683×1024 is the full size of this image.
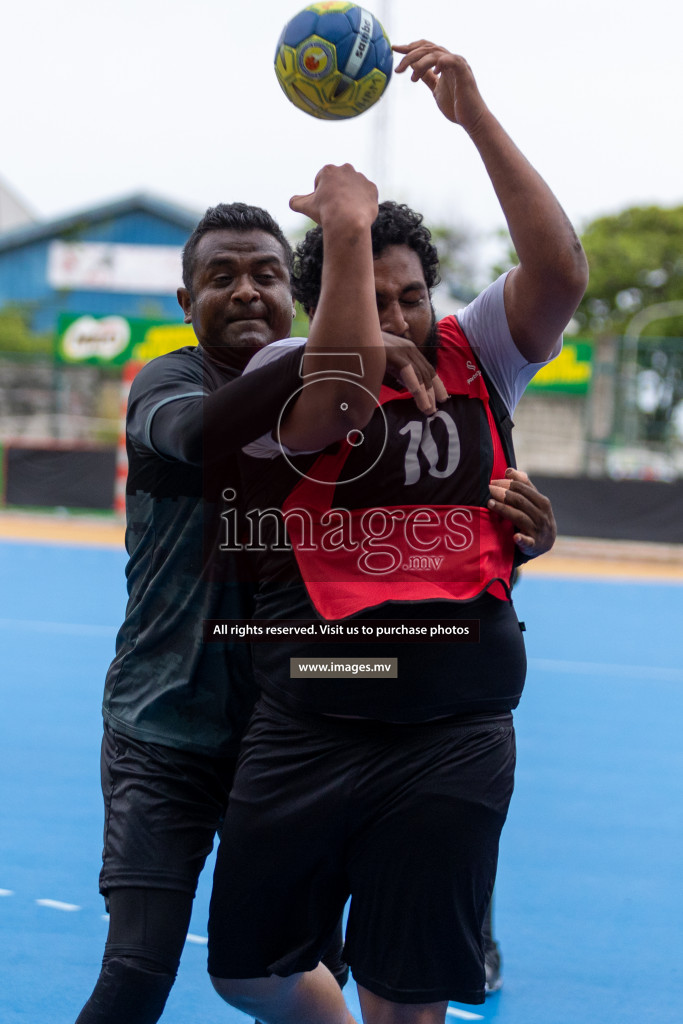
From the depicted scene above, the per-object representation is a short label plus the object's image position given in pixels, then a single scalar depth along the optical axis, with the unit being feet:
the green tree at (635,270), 127.85
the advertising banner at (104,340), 66.85
